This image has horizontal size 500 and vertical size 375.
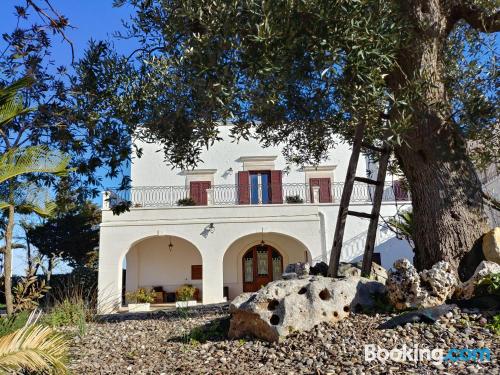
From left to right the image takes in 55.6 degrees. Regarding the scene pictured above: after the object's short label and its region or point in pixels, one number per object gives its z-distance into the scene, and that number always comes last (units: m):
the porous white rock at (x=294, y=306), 5.08
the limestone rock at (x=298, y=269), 8.15
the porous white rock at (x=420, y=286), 5.24
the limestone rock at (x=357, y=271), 8.18
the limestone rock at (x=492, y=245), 5.59
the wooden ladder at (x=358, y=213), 6.82
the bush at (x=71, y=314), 6.90
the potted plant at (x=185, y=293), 17.09
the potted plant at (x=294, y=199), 18.05
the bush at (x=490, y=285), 5.06
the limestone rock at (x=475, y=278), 5.29
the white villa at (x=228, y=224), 17.03
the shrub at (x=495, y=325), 4.33
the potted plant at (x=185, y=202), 17.88
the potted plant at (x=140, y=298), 16.35
